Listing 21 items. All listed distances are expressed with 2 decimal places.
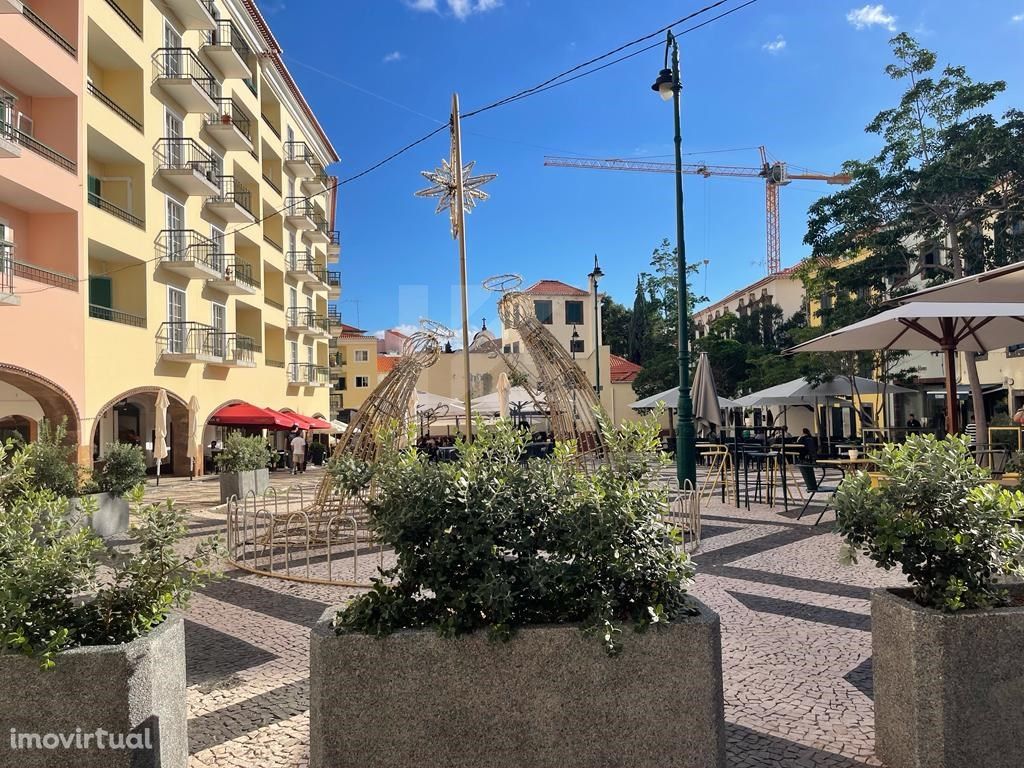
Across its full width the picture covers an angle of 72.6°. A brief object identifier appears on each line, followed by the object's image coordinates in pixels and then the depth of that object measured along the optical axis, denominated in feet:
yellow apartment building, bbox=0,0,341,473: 59.00
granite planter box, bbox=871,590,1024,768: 9.02
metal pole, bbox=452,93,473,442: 27.56
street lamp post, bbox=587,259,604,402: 101.14
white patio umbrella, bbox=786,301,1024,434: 30.30
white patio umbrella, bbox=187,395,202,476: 72.22
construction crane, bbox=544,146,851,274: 247.29
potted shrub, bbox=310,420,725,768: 8.93
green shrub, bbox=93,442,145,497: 35.78
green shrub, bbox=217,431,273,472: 48.96
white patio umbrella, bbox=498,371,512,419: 50.49
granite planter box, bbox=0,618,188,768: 8.41
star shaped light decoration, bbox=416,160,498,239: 30.68
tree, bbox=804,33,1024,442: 65.05
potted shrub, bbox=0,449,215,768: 8.41
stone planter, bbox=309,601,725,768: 8.91
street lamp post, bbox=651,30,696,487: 42.98
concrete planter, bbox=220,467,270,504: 48.62
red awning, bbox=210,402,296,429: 81.51
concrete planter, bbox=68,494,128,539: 34.30
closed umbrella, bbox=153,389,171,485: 58.49
